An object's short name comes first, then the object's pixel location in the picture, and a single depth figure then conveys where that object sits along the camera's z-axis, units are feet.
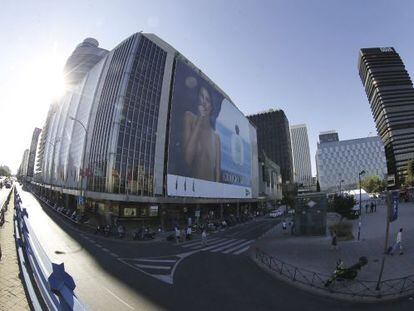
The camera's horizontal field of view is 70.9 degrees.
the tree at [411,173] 231.71
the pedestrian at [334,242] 75.61
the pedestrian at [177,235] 98.16
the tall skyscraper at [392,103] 480.64
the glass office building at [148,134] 164.55
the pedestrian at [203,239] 94.94
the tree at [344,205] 119.14
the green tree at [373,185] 411.75
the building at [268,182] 388.16
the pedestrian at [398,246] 63.46
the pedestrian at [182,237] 103.89
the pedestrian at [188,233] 106.93
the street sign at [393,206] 52.60
